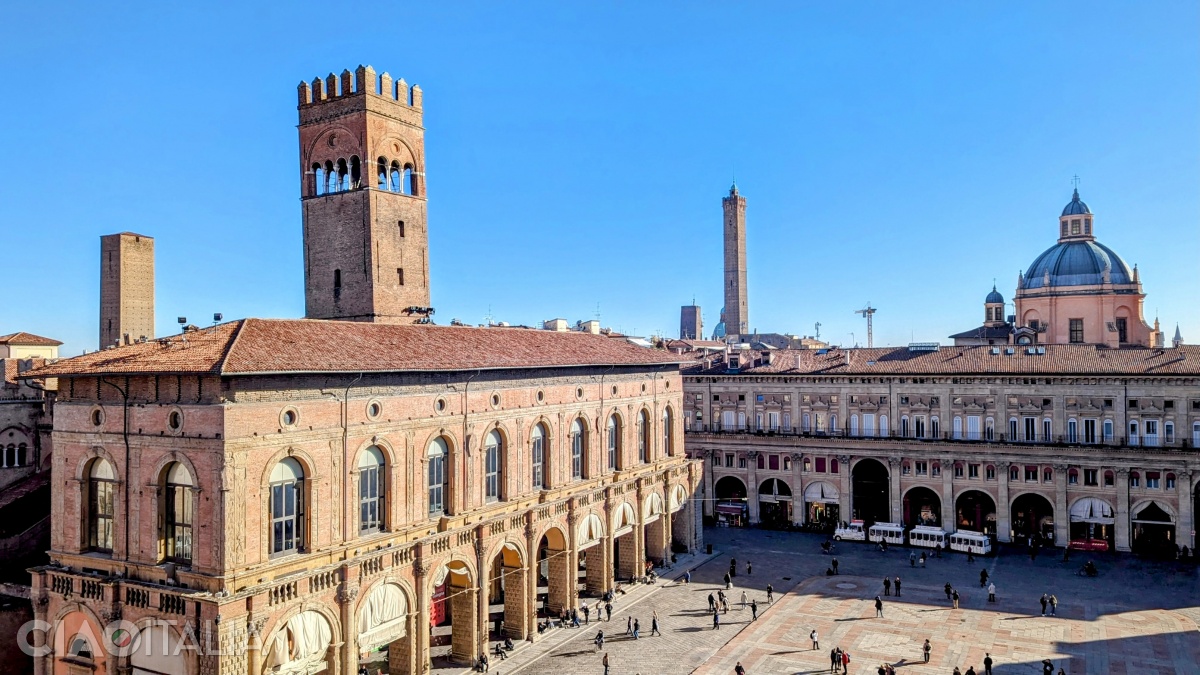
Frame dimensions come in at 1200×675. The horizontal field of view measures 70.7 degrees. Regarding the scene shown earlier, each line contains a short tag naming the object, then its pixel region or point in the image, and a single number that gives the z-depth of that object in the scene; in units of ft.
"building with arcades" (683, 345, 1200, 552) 177.37
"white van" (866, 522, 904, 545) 193.77
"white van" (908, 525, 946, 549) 187.73
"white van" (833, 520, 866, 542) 198.59
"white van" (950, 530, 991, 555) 181.37
